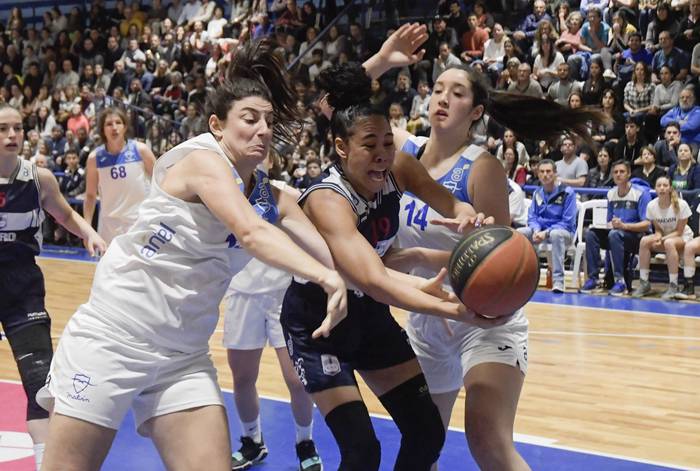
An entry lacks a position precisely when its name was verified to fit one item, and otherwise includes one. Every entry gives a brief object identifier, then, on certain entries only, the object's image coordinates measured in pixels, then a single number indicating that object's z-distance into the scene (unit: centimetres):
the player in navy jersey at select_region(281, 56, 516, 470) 323
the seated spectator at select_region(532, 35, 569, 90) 1288
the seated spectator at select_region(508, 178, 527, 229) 1081
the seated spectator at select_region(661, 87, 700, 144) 1143
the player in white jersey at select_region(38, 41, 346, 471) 284
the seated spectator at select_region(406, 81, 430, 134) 1334
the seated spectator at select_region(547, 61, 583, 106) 1253
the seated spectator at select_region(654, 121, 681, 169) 1130
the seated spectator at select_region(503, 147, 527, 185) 1214
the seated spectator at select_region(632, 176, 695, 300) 1042
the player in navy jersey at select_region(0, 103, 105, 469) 420
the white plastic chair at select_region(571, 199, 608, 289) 1126
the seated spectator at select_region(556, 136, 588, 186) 1184
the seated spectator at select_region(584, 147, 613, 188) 1177
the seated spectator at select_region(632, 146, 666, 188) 1115
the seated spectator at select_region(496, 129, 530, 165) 1231
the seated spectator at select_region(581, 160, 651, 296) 1082
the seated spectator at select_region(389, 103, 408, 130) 1351
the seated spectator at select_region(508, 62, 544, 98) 1255
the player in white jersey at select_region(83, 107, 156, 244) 748
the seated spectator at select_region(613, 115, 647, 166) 1170
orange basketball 286
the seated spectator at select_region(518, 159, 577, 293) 1105
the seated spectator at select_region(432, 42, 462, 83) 1402
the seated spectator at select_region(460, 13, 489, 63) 1423
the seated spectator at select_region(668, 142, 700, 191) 1091
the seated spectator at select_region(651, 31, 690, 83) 1197
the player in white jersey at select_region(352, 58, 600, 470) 353
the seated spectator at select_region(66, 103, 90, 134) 1773
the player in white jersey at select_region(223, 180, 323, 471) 464
